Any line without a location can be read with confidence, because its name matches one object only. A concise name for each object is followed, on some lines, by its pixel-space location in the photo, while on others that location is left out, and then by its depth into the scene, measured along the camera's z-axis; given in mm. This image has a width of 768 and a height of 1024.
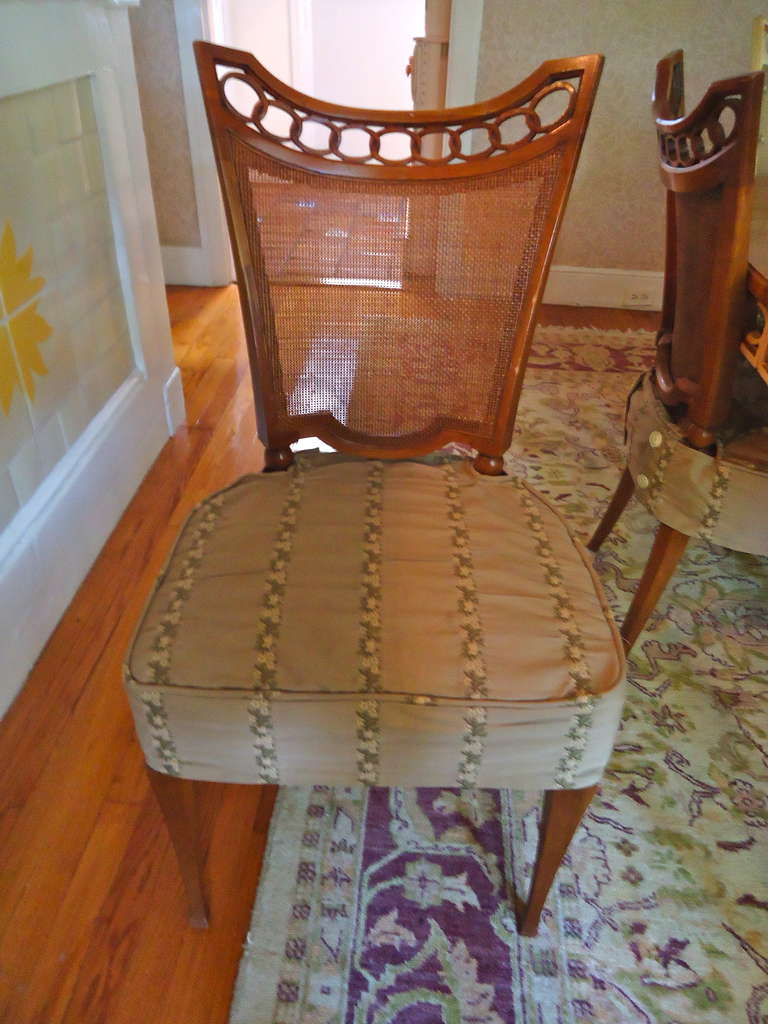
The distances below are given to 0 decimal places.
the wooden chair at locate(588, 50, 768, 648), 985
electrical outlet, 3145
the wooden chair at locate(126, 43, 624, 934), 778
